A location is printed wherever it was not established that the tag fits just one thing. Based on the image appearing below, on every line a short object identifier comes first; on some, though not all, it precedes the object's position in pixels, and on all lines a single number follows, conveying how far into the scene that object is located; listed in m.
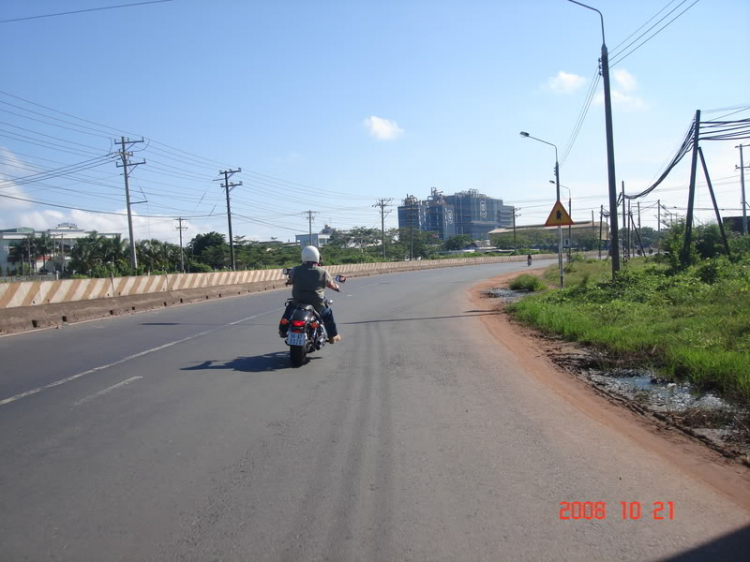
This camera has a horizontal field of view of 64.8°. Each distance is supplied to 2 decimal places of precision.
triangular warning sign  17.83
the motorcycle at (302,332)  8.73
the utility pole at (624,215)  51.39
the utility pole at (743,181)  48.84
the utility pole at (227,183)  52.85
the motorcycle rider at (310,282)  9.30
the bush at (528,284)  25.18
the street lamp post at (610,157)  18.38
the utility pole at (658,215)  74.19
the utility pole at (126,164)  46.26
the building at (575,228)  132.68
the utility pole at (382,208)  88.81
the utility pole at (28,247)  65.97
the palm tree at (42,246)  70.31
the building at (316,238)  114.45
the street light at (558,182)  21.61
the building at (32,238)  69.88
